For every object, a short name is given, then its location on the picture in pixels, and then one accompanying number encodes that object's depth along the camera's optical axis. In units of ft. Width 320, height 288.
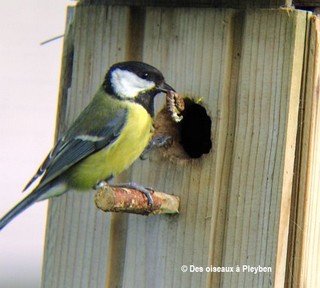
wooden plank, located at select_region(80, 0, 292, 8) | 20.89
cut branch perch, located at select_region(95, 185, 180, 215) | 19.54
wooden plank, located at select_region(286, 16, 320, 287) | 20.85
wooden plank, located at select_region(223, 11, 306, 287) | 20.56
